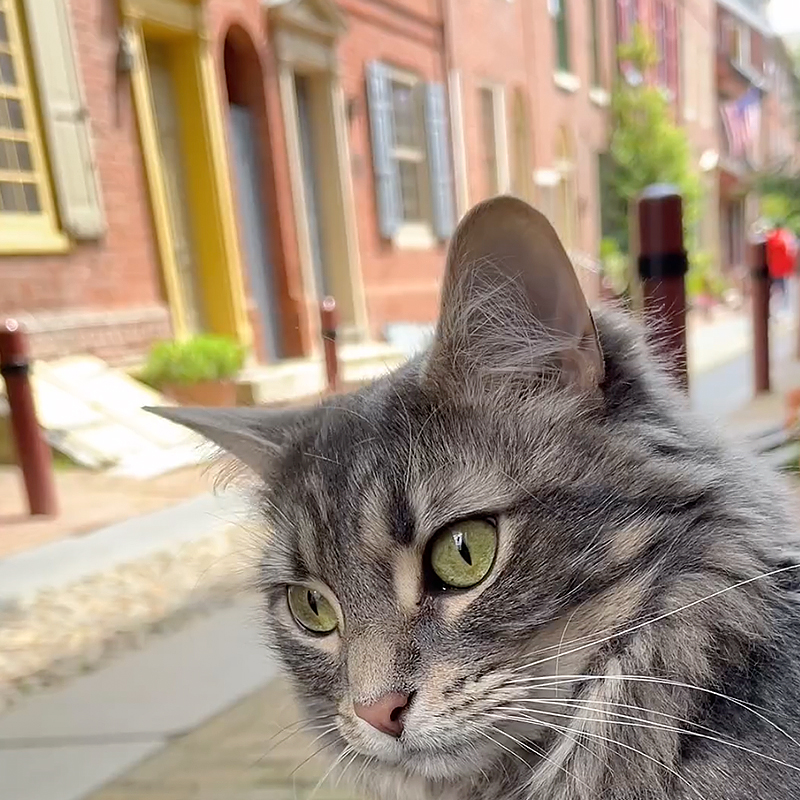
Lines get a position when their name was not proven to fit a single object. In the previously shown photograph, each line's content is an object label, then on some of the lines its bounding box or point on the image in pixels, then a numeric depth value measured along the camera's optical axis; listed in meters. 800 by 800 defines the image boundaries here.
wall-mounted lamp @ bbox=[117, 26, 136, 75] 3.42
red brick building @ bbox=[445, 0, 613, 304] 4.73
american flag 5.84
